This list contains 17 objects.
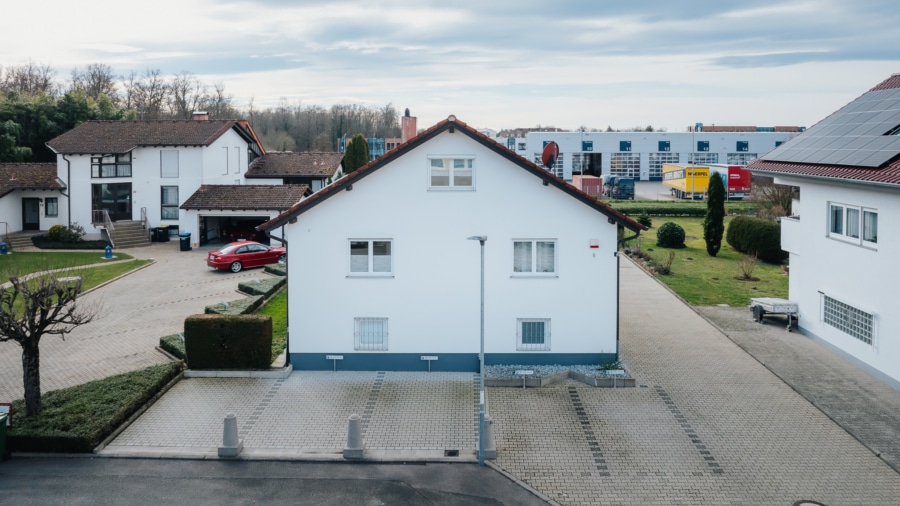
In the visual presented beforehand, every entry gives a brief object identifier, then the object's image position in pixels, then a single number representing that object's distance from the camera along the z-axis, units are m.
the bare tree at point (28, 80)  85.12
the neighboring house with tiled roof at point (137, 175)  42.69
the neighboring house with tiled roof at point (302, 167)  47.84
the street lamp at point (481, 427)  14.61
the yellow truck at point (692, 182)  65.50
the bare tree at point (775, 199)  42.16
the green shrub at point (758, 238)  37.44
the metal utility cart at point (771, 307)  24.20
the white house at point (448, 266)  19.67
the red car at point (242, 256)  33.91
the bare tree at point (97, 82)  88.44
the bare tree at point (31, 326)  15.59
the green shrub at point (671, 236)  42.12
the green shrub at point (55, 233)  40.69
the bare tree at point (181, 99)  91.94
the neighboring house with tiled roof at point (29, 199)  42.22
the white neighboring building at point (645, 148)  87.06
